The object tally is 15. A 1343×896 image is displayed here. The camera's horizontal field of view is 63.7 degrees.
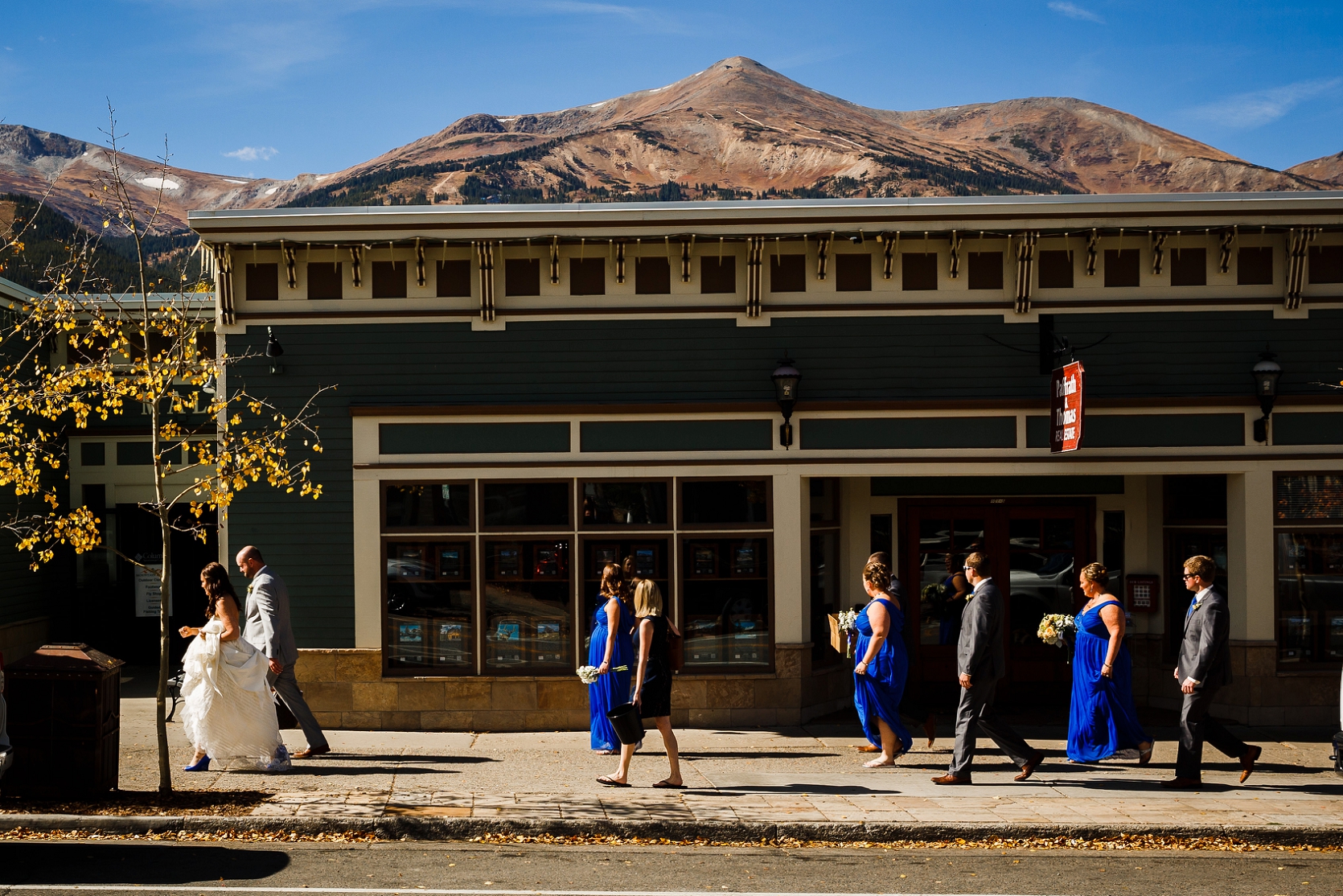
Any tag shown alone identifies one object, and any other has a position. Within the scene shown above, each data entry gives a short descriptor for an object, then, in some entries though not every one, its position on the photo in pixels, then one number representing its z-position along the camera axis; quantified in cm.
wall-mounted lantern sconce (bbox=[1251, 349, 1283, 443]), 1094
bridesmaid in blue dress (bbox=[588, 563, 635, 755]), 876
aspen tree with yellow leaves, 788
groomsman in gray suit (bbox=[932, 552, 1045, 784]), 870
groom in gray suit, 930
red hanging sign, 1033
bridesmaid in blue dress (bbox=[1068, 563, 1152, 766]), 938
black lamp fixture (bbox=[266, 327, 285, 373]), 1105
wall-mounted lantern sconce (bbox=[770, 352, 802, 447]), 1097
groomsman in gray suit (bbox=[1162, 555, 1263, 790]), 861
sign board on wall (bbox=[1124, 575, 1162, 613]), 1228
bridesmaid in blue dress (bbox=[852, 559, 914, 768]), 926
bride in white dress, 849
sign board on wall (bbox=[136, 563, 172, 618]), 1530
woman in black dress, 830
